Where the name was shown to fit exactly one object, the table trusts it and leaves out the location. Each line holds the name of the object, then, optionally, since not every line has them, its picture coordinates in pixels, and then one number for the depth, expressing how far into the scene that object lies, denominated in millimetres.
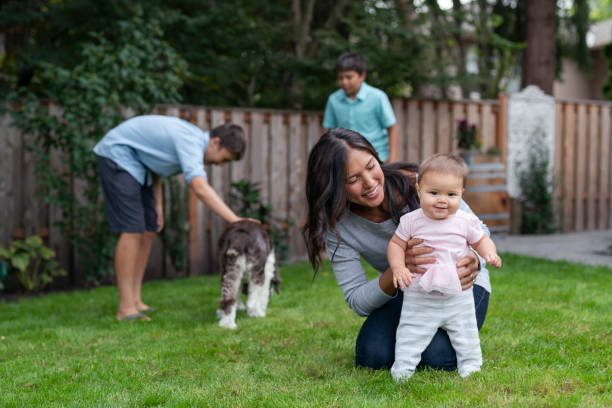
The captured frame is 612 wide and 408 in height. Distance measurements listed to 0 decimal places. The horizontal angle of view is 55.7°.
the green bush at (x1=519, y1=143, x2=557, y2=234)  8539
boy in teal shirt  5160
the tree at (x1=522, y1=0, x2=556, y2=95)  8852
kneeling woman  2607
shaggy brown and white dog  3928
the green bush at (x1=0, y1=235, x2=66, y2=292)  5371
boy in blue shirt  4141
